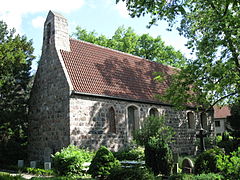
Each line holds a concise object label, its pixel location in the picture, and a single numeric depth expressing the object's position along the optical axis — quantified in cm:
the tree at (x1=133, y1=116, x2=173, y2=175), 1039
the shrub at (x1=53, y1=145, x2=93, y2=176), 1145
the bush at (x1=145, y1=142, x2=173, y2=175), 1038
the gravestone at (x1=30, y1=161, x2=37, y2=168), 1429
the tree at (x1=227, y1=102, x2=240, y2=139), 2412
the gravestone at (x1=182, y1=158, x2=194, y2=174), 1039
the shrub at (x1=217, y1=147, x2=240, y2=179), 522
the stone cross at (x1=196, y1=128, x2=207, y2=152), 1538
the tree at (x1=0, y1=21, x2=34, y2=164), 1691
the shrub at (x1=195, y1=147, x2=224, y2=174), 980
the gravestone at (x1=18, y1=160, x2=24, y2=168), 1513
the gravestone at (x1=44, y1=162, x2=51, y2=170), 1343
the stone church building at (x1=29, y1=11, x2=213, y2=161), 1530
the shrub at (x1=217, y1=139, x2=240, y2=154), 1871
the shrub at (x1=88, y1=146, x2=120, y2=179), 1008
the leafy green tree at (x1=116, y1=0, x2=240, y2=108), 1405
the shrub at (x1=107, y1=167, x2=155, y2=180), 800
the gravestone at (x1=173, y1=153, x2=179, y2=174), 1091
